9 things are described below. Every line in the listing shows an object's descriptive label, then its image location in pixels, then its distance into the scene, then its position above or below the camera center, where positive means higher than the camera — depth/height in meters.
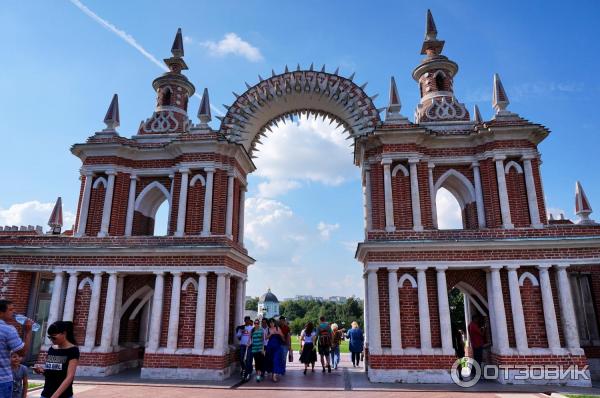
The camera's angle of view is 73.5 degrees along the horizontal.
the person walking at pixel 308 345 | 14.98 -1.00
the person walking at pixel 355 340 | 16.28 -0.89
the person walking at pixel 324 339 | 15.08 -0.79
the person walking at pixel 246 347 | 13.41 -0.99
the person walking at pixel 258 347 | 13.37 -0.99
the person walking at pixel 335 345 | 15.82 -1.04
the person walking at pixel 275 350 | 13.38 -1.06
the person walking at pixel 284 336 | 13.59 -0.66
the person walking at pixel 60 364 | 5.25 -0.60
